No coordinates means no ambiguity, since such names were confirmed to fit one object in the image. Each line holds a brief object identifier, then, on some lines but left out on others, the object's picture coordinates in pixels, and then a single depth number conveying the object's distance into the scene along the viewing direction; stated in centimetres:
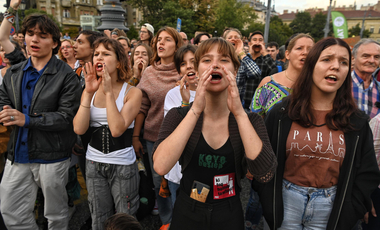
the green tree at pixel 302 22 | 7167
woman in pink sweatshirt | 307
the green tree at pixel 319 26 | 6838
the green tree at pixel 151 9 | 3778
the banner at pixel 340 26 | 1315
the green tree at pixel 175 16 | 3322
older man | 312
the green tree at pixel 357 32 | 6315
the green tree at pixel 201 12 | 3856
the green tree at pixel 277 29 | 3793
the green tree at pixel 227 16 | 4304
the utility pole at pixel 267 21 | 1373
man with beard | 494
